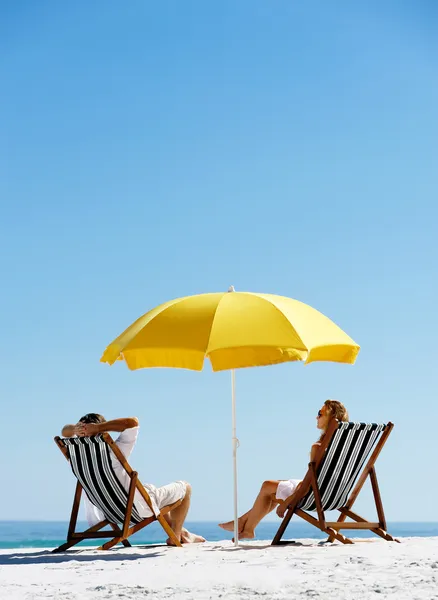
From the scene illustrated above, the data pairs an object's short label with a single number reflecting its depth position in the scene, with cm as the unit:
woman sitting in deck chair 680
